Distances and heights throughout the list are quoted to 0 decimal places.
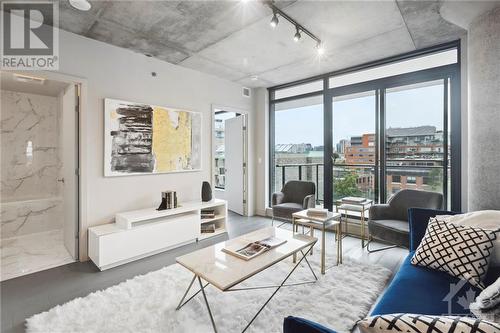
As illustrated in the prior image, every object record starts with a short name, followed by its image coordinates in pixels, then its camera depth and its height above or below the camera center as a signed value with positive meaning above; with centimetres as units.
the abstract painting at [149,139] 327 +41
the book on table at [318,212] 288 -54
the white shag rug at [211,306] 184 -116
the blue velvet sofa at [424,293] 136 -77
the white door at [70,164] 304 +3
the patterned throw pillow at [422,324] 66 -44
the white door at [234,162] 534 +10
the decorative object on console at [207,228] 395 -100
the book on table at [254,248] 201 -71
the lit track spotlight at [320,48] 324 +161
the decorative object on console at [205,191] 403 -40
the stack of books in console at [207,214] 394 -76
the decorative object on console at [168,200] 349 -48
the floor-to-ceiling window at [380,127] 333 +64
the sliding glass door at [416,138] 340 +43
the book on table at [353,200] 357 -49
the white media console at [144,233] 281 -85
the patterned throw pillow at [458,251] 157 -57
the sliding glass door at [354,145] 399 +37
